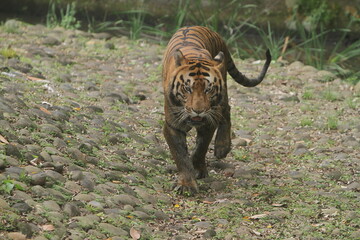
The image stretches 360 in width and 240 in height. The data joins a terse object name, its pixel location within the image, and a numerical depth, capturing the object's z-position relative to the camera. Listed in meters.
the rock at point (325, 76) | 19.39
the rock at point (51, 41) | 20.15
